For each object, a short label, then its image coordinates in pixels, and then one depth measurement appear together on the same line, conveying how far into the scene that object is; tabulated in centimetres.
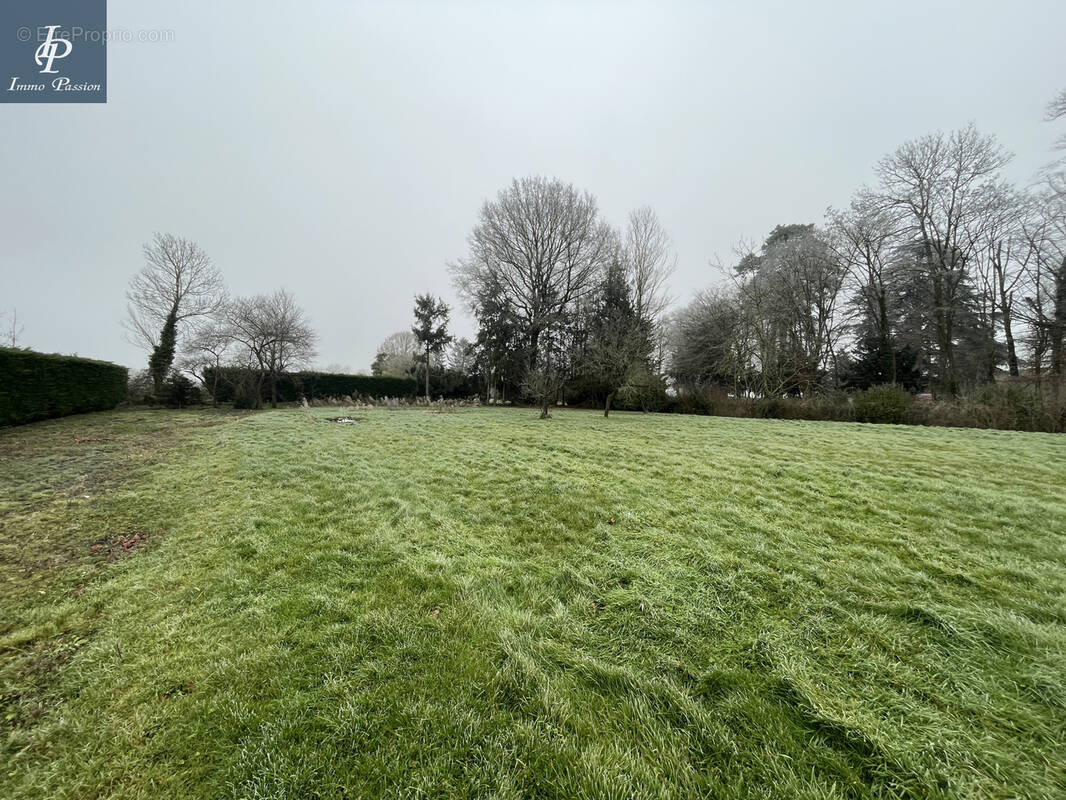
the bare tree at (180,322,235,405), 1927
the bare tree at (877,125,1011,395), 1634
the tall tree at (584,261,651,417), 1483
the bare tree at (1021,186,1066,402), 1370
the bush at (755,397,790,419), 1628
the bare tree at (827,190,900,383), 1858
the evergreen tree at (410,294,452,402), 2703
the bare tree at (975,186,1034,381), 1570
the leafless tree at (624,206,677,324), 2081
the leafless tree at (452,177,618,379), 2288
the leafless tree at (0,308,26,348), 1540
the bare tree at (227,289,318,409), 1967
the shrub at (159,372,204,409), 1781
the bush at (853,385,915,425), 1334
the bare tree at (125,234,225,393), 1923
